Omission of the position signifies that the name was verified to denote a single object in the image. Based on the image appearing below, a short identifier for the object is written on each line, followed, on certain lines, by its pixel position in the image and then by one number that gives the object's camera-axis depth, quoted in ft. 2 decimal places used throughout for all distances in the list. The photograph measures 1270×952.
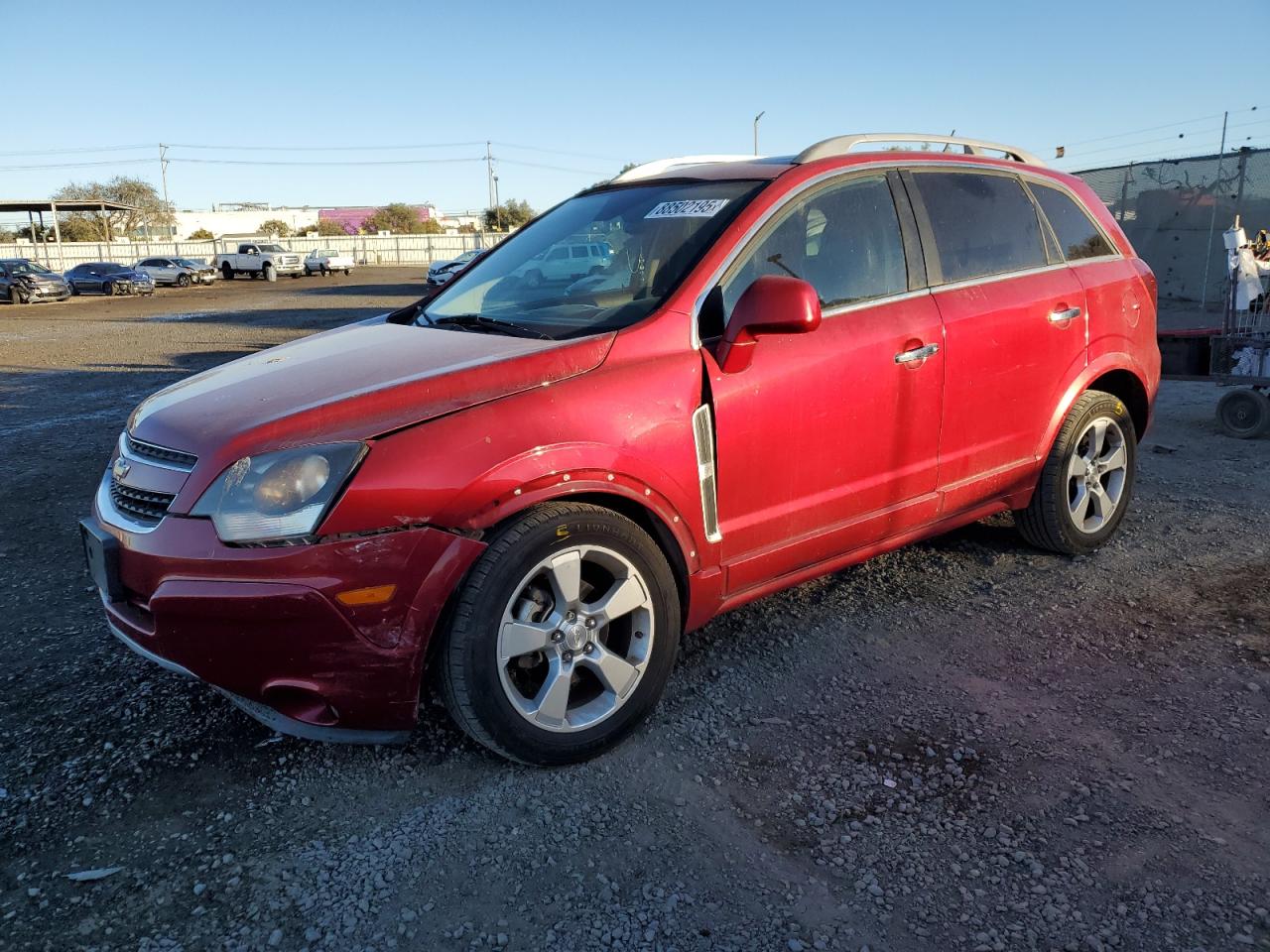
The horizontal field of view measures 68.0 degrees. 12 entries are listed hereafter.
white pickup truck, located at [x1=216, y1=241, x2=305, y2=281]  156.76
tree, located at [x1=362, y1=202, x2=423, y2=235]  322.40
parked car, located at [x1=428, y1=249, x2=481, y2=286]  87.30
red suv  8.29
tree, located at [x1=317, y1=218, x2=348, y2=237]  322.40
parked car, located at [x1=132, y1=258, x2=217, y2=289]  135.64
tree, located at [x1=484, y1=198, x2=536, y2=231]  264.52
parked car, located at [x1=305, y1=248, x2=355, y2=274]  163.94
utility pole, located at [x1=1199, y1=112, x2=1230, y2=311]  49.57
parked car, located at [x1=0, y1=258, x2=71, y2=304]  105.81
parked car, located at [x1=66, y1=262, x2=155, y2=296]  121.29
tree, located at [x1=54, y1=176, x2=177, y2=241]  274.16
